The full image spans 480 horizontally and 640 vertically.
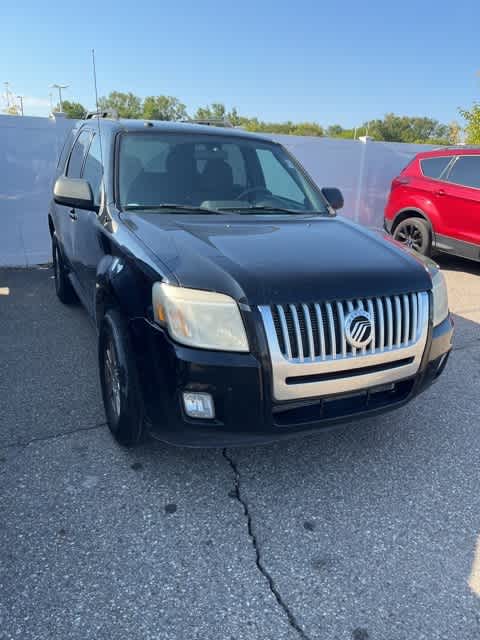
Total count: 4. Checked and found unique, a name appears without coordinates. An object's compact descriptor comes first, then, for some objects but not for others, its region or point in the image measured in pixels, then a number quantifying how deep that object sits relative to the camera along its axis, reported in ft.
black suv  6.98
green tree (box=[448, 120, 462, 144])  147.11
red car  23.13
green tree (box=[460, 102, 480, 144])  56.03
